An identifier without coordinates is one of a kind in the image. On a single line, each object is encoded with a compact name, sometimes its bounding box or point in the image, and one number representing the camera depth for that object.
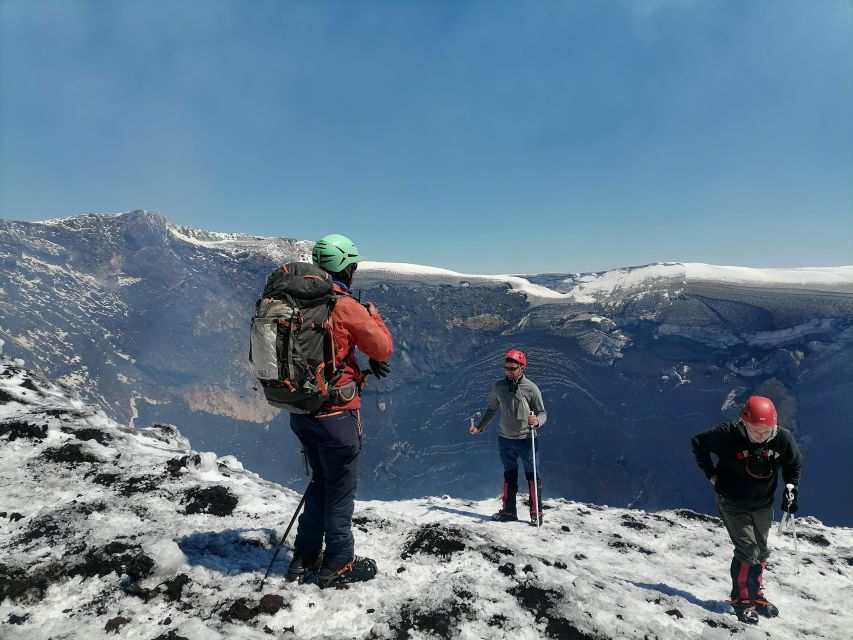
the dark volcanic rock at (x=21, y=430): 5.91
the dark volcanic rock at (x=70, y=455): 5.54
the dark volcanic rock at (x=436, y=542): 4.54
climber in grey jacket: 6.95
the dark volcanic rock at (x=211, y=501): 4.88
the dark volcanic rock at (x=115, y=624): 2.85
